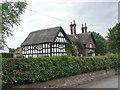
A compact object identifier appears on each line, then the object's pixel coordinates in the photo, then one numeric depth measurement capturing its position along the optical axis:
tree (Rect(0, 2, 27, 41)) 8.15
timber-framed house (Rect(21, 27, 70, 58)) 23.56
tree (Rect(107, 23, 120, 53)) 25.20
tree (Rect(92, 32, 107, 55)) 41.00
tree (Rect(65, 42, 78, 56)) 26.39
